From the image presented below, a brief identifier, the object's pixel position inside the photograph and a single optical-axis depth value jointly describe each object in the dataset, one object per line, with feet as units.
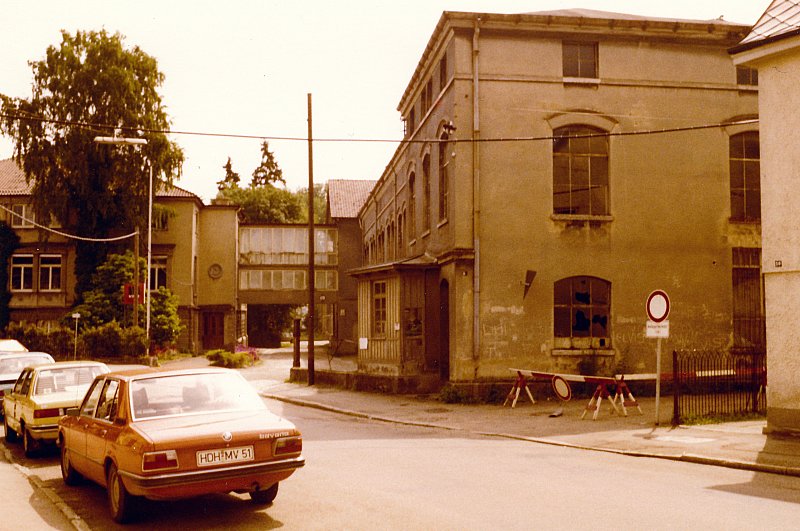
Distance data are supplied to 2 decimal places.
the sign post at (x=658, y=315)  50.37
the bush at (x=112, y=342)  139.23
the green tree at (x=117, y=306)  150.71
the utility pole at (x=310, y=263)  93.04
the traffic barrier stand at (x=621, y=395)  57.05
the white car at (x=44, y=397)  43.91
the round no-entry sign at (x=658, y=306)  50.37
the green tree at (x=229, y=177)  325.21
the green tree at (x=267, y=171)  320.70
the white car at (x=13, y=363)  60.80
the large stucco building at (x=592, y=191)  71.97
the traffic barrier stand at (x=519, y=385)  67.10
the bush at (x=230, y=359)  132.57
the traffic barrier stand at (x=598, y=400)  56.03
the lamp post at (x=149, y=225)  98.21
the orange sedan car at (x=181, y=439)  25.43
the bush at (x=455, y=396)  69.67
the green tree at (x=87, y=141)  155.22
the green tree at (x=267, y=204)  254.47
